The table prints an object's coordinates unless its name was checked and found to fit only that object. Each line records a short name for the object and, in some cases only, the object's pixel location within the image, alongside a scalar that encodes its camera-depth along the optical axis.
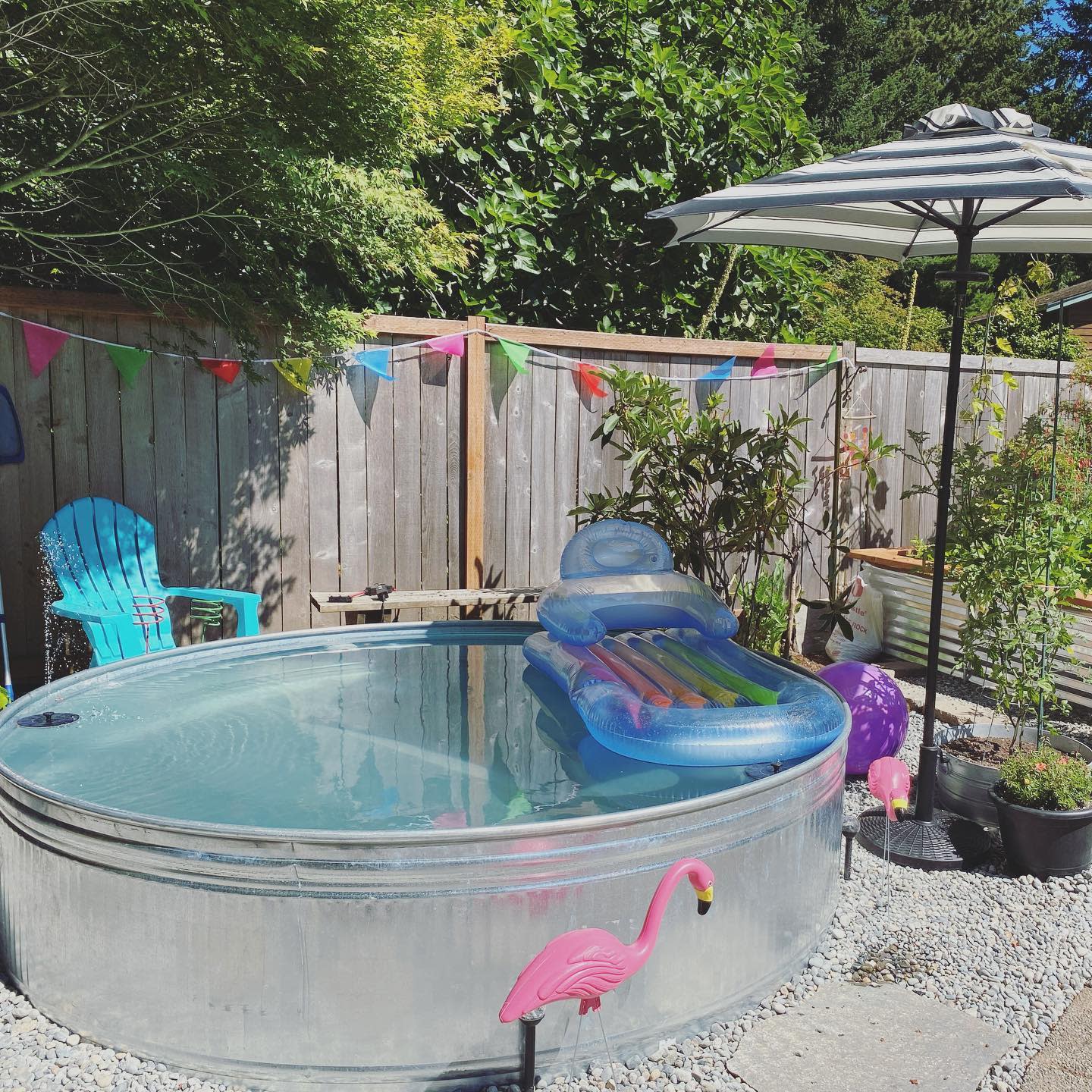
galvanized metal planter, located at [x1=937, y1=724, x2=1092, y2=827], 3.60
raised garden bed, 5.67
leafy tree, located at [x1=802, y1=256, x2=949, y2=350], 11.01
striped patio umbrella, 2.82
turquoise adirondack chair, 4.13
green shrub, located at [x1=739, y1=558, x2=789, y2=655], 5.39
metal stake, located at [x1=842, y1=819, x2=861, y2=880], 3.25
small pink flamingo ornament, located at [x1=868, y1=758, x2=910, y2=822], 3.08
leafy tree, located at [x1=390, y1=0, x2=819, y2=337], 6.50
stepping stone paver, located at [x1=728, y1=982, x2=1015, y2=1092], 2.25
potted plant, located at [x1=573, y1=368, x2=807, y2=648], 4.87
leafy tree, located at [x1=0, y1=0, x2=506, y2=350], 3.52
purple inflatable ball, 4.11
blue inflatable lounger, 2.95
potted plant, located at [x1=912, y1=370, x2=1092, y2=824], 3.71
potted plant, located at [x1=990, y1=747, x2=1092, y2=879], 3.23
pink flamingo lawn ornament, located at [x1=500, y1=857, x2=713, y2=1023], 2.00
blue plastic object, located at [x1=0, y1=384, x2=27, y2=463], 4.11
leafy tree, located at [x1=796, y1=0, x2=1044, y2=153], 16.45
